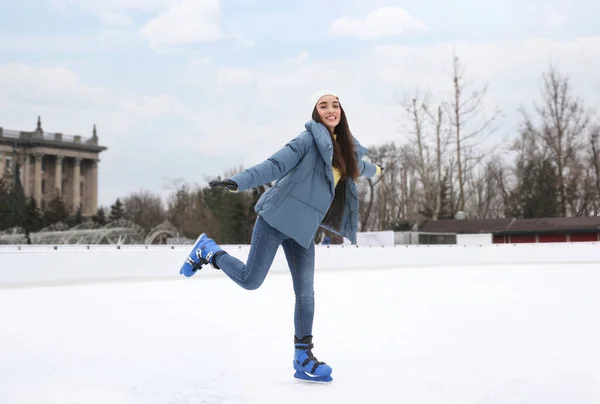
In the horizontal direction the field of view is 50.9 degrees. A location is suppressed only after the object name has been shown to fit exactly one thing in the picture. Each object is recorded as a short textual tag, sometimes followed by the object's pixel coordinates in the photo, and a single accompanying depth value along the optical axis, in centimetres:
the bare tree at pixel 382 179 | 4316
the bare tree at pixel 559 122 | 2932
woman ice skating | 319
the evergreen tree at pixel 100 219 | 4860
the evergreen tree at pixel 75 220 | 5020
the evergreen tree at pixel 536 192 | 2522
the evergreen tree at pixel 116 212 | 5166
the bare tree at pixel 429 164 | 3400
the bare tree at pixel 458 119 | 3316
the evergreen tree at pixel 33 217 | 4184
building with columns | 7144
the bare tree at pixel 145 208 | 5106
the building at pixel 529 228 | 2283
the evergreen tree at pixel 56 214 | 4906
